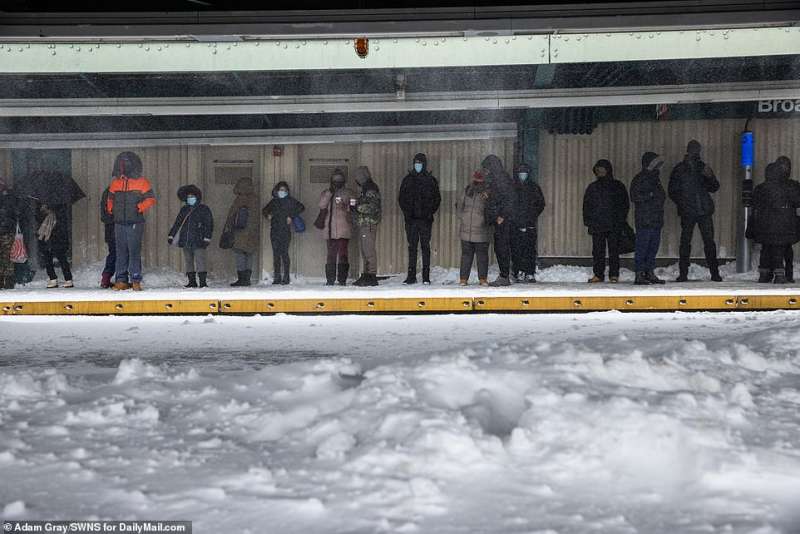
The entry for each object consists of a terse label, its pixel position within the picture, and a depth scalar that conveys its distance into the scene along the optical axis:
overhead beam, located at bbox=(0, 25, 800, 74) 9.50
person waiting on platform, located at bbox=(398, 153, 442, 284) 11.45
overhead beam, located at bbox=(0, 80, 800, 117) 11.23
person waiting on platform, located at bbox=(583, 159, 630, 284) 11.42
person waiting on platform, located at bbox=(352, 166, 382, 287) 11.98
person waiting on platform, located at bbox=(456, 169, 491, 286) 11.12
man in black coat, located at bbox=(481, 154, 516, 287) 11.19
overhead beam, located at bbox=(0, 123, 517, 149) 13.81
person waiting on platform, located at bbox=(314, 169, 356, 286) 12.07
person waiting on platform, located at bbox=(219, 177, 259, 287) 12.69
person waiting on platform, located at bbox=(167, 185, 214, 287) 12.27
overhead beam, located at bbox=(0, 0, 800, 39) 9.27
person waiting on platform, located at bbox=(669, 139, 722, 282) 11.27
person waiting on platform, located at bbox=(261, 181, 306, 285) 12.66
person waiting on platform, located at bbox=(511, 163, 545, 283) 11.65
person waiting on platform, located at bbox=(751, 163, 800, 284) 11.17
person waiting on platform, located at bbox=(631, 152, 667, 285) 10.97
